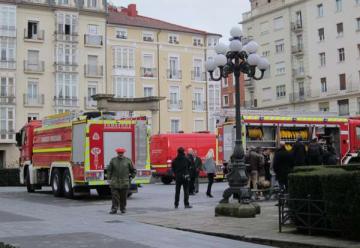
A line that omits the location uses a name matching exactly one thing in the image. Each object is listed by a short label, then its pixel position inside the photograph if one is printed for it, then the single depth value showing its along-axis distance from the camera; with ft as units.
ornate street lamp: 48.01
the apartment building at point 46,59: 172.14
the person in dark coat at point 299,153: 58.18
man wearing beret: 53.21
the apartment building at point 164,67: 192.03
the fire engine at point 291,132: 78.84
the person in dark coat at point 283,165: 58.13
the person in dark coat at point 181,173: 56.18
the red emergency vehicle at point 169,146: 113.29
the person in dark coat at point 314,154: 62.49
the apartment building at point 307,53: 188.96
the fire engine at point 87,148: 67.51
